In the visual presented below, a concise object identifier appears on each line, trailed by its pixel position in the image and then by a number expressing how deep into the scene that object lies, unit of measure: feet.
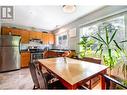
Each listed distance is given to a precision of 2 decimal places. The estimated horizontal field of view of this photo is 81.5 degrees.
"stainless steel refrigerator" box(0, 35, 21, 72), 9.24
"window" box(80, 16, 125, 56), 5.67
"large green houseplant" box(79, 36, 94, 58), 6.85
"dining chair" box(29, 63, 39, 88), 3.39
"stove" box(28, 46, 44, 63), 11.73
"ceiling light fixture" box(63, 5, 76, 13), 4.34
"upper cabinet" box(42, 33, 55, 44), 13.67
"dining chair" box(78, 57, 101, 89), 5.09
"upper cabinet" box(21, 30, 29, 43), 11.49
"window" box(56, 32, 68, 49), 10.26
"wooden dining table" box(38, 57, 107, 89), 2.47
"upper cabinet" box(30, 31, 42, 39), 12.34
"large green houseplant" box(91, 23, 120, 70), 4.89
